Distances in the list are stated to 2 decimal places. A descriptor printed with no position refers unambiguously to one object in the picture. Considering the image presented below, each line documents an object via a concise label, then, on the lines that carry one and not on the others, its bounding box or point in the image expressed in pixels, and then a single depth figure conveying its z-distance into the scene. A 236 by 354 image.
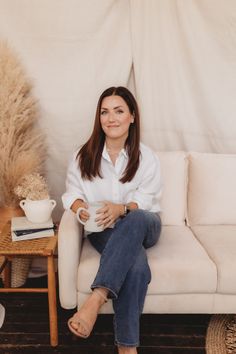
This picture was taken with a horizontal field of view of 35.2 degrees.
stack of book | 1.79
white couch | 1.61
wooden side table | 1.67
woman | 1.48
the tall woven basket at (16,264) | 2.09
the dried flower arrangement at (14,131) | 2.03
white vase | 1.88
